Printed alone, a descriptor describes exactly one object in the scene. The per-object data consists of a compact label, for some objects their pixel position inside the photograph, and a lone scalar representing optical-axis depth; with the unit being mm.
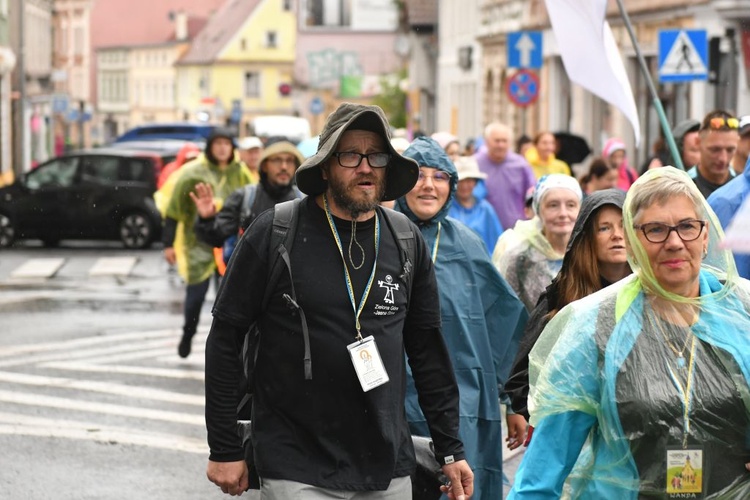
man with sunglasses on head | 9164
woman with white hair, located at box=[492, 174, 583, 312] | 7363
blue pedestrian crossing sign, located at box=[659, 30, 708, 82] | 15586
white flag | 7484
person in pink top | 16844
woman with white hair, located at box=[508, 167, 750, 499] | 4137
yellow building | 119000
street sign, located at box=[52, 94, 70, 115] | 51094
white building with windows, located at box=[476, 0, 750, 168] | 23656
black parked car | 27875
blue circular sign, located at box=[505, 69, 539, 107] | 24625
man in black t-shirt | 4836
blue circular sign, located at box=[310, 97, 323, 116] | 56156
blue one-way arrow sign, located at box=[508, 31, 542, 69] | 25359
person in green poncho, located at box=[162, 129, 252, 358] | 12938
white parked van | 43438
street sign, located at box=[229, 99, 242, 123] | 72750
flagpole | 8234
